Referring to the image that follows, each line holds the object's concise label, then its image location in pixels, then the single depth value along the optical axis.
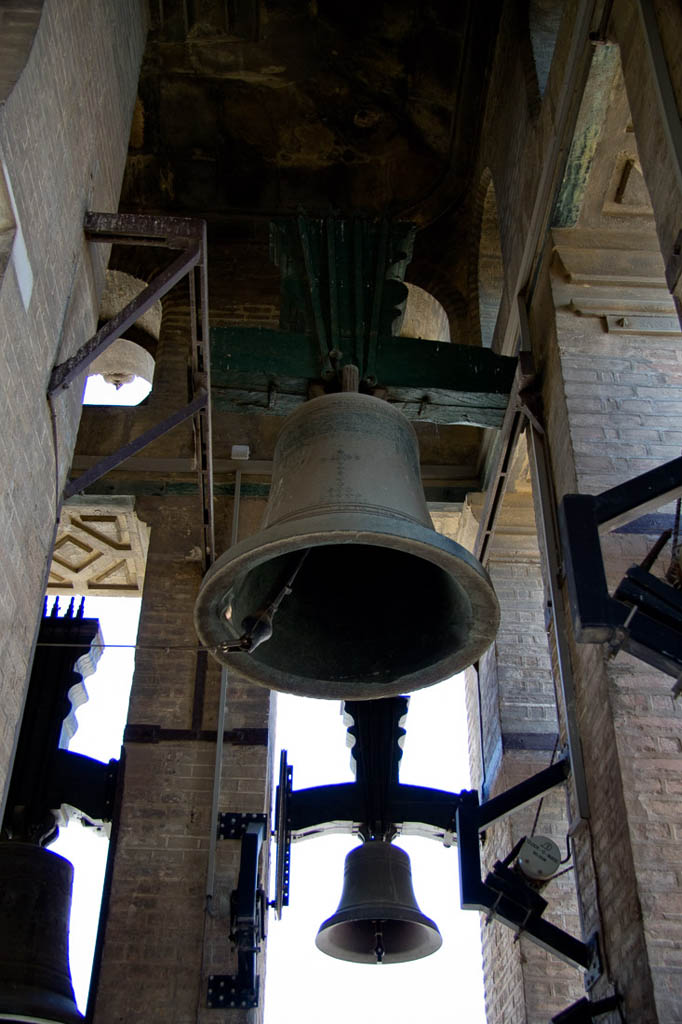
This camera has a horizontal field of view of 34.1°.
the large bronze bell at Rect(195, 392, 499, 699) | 4.18
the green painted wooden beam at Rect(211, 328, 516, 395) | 6.49
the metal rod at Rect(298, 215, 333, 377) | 6.38
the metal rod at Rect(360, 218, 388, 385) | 6.31
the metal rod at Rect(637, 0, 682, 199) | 4.89
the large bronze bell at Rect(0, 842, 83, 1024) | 5.75
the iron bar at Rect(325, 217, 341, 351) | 6.54
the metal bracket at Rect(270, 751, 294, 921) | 6.56
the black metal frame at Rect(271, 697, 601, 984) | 5.98
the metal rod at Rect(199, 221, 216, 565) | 6.42
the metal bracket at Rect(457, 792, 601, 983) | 5.27
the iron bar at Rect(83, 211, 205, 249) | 6.20
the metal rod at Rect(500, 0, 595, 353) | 6.50
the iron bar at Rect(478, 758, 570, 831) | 5.83
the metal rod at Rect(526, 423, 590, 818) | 5.62
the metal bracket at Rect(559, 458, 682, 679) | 3.69
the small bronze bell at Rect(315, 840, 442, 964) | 6.14
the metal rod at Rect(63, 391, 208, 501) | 5.93
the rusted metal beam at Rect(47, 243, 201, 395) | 5.49
